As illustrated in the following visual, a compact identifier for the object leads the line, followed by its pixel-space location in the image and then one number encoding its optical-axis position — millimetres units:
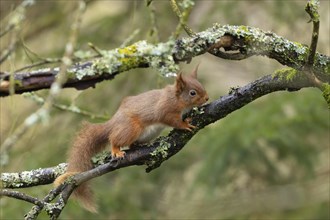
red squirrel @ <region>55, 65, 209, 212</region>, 7008
